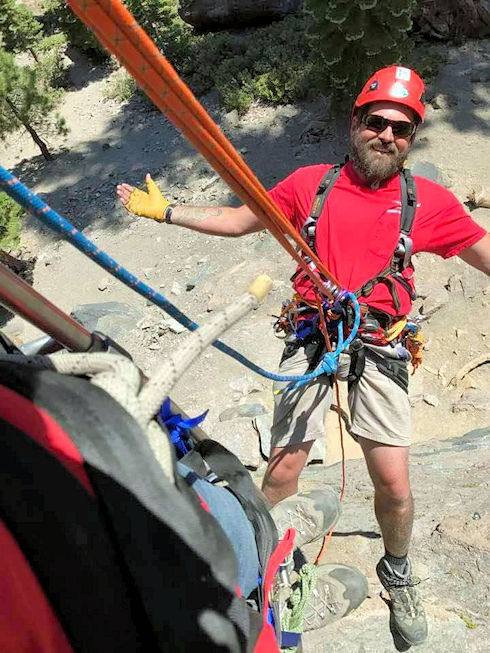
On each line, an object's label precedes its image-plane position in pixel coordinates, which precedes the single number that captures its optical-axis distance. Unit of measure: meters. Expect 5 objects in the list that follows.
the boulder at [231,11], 12.59
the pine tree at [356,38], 7.48
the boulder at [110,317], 6.57
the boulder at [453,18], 9.71
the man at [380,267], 2.71
